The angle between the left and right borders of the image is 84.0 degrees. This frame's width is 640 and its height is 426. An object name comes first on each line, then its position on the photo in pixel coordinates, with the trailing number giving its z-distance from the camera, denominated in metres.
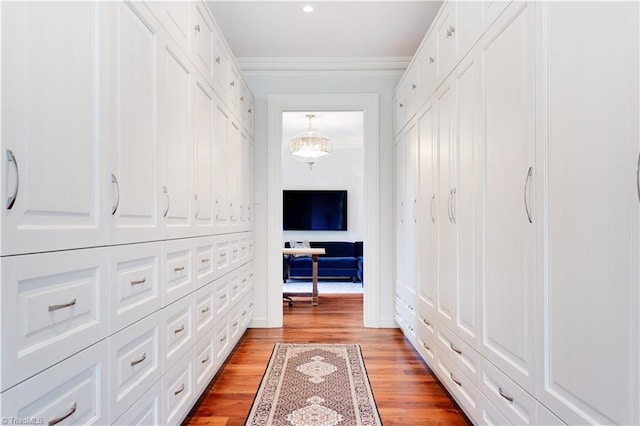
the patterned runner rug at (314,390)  1.93
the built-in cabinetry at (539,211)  0.89
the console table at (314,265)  4.81
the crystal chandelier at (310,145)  5.54
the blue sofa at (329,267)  7.02
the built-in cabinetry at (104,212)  0.82
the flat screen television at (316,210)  7.55
